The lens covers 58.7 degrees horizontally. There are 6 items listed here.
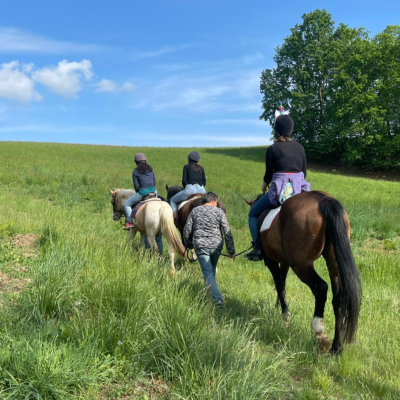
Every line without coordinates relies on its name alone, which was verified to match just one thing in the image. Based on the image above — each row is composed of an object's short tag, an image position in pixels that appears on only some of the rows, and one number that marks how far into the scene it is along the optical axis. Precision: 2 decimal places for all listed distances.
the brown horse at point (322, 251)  4.11
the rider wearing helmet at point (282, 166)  5.29
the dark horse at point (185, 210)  8.93
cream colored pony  7.73
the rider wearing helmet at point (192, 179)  9.30
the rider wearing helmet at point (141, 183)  8.70
